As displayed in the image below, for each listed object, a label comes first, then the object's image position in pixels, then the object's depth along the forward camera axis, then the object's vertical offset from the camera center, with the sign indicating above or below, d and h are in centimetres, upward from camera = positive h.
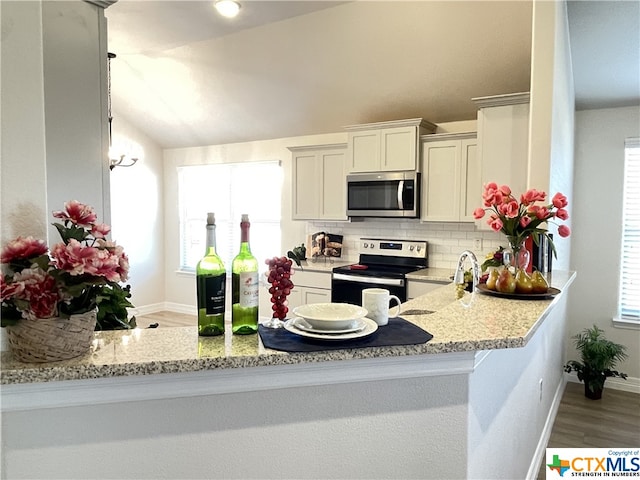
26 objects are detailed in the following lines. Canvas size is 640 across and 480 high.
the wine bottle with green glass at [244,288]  120 -20
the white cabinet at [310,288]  455 -74
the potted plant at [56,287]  95 -16
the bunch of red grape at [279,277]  124 -17
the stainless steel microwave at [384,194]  416 +25
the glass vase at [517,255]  204 -17
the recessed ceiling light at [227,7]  332 +165
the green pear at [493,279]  205 -28
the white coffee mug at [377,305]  138 -28
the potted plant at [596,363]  355 -118
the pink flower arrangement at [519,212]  201 +4
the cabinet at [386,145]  411 +73
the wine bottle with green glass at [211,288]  115 -19
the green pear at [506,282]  199 -29
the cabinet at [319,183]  471 +40
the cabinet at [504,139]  347 +67
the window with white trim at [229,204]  573 +20
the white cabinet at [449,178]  392 +39
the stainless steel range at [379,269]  407 -51
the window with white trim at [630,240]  372 -17
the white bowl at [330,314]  120 -28
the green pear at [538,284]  197 -29
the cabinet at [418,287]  391 -62
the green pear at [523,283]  197 -29
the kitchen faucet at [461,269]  190 -22
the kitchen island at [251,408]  104 -51
